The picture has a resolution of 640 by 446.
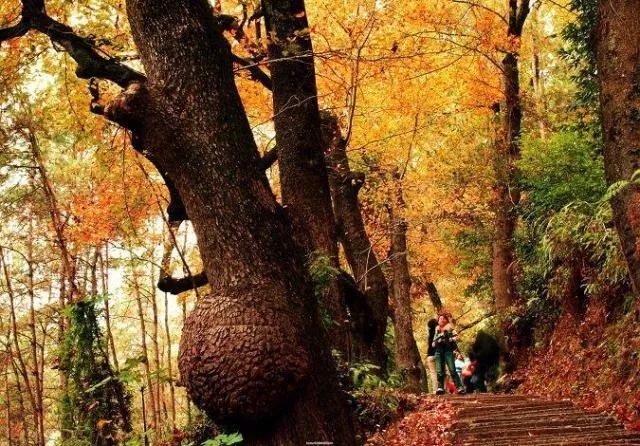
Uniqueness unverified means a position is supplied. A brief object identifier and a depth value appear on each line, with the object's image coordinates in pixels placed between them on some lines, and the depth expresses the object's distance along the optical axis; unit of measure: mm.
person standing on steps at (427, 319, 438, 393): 13055
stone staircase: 5211
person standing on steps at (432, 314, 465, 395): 11805
